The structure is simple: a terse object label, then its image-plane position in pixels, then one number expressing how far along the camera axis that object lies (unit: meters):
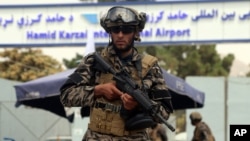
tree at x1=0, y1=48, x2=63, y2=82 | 34.19
